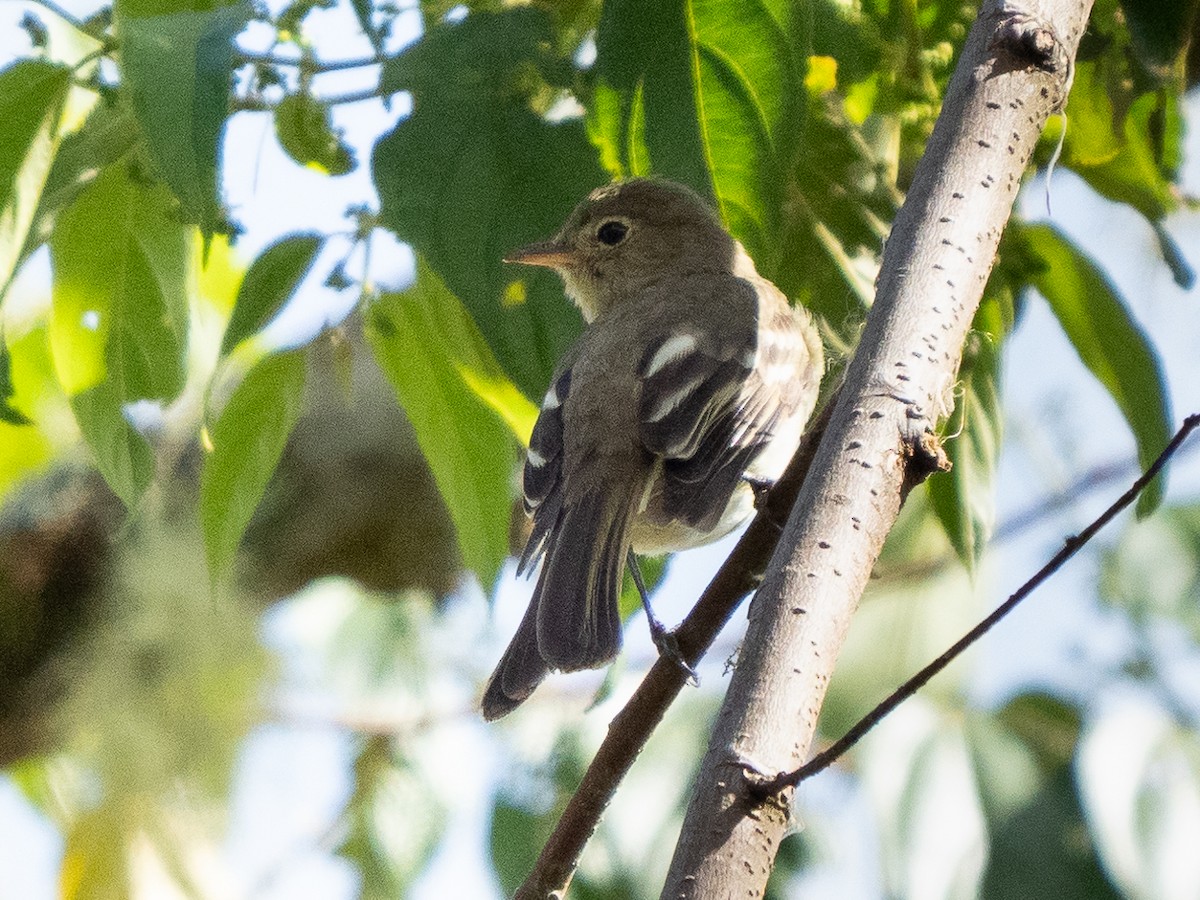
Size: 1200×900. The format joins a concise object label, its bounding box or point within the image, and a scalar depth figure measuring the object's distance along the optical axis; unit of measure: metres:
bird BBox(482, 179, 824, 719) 5.06
